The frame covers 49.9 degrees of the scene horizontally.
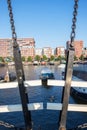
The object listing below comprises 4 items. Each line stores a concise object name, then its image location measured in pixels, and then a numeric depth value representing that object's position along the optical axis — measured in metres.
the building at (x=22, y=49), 67.65
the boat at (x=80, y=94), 10.36
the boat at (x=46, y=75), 18.96
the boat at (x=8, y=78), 17.98
